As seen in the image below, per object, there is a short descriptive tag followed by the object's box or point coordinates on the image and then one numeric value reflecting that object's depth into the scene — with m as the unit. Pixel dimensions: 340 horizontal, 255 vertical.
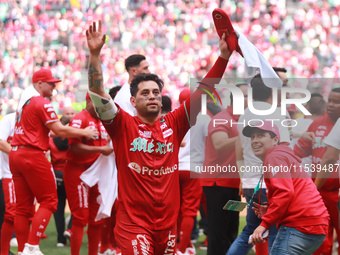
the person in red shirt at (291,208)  7.72
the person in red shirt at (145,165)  7.61
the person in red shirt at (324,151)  11.22
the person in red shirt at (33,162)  11.95
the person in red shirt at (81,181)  12.06
